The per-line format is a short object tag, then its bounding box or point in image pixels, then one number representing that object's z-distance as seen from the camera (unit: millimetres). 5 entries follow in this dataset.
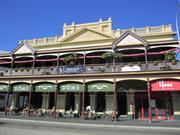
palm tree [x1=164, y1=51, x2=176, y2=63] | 18103
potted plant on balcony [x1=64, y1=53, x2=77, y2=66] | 21908
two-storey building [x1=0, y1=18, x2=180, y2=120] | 18484
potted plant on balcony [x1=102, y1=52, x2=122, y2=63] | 20097
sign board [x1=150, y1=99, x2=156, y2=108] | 19817
